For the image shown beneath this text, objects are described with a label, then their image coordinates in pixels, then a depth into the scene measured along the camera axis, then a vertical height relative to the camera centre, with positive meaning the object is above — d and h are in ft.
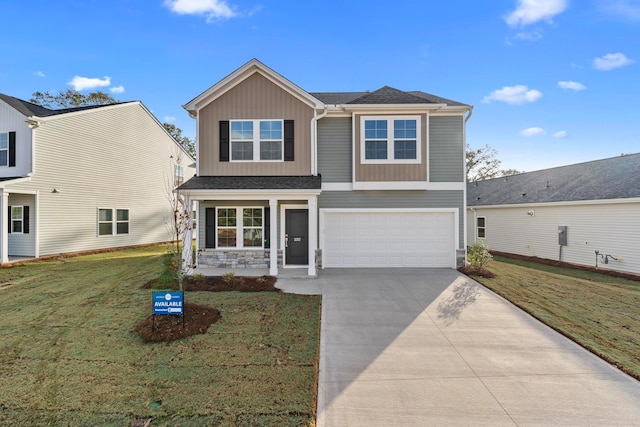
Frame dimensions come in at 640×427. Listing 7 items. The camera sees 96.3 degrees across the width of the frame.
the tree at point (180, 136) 108.76 +31.46
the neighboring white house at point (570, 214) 37.96 +0.09
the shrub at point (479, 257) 32.63 -4.74
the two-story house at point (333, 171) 33.83 +5.37
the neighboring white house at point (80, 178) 41.81 +6.59
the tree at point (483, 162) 115.14 +21.67
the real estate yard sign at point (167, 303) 16.80 -5.08
